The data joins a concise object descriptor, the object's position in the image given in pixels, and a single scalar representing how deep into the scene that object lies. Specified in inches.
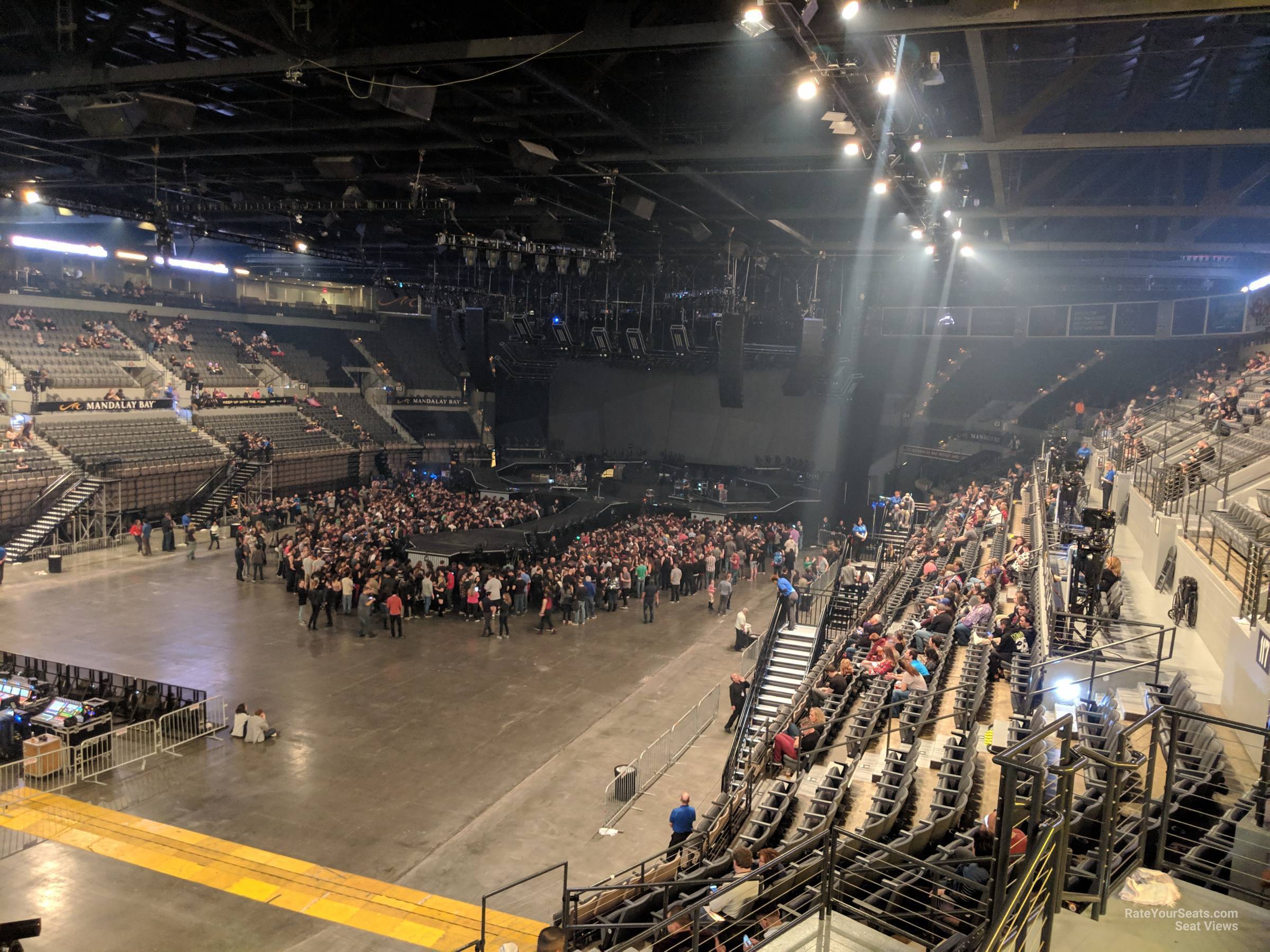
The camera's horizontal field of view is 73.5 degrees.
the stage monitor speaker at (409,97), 337.7
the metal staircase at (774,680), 472.1
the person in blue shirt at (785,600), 601.0
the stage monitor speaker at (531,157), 447.8
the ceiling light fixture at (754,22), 239.5
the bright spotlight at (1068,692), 334.0
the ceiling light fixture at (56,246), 1180.5
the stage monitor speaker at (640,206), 589.6
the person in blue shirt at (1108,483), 685.9
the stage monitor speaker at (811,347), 912.9
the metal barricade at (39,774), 408.8
